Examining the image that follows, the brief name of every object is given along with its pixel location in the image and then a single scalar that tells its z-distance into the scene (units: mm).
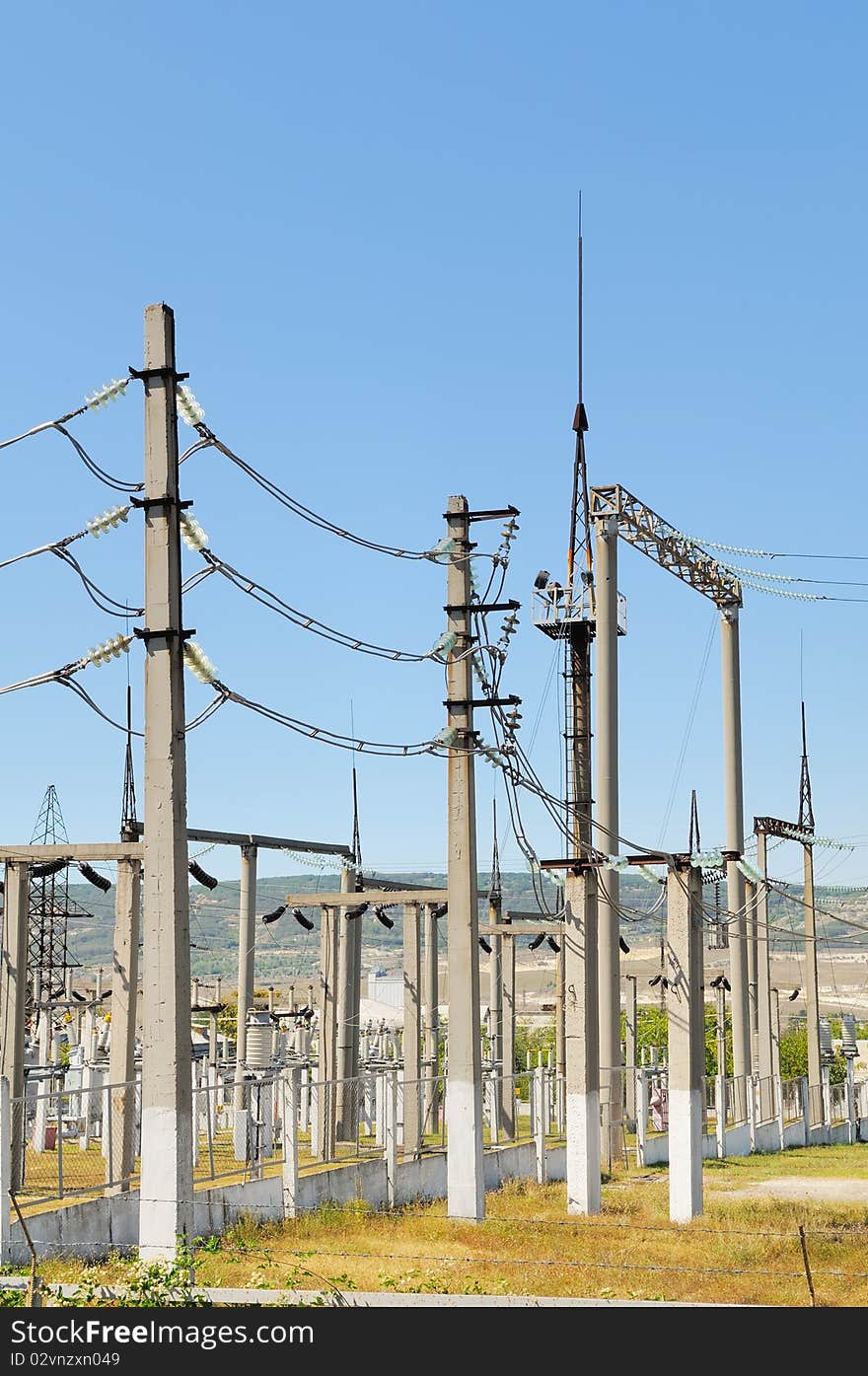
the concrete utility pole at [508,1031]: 37406
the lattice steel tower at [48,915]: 43438
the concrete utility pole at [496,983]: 41969
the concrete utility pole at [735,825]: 43750
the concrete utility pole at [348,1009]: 29891
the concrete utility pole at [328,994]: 29922
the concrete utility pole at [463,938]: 21297
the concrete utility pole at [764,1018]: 45438
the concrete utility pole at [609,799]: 32656
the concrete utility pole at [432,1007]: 35997
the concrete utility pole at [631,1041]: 44062
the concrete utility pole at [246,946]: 31000
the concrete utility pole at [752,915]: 46412
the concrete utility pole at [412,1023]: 27781
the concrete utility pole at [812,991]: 45312
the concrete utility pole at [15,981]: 21547
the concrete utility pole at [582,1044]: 23281
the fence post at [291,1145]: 21953
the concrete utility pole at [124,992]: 21688
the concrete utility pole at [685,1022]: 23359
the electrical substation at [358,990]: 15242
